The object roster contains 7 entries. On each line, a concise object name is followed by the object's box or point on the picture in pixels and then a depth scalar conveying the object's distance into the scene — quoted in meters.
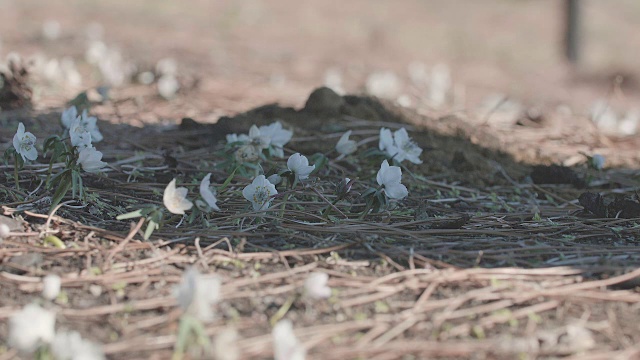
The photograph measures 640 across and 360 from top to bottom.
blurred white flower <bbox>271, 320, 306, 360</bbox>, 3.06
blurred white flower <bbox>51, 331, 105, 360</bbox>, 3.00
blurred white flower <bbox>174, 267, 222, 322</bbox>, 3.16
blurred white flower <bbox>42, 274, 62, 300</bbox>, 3.63
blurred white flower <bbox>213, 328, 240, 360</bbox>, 3.01
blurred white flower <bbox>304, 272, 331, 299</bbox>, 3.65
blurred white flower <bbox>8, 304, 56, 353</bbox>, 3.09
